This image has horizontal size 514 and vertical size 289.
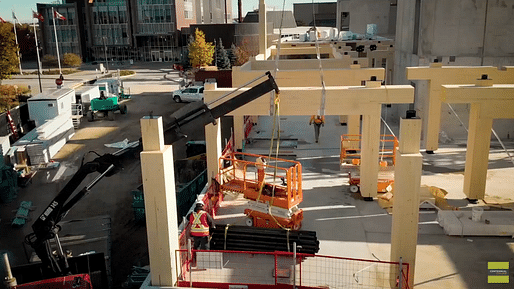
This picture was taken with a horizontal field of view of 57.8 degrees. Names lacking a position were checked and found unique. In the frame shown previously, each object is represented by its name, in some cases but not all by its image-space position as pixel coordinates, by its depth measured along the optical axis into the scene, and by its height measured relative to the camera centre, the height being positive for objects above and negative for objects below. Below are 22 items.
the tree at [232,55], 64.69 -2.54
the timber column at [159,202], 9.30 -3.31
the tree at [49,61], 76.19 -3.37
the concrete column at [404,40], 25.76 -0.39
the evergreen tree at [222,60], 61.06 -2.99
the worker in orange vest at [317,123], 23.03 -4.28
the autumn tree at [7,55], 40.47 -1.22
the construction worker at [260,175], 13.19 -3.85
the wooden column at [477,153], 14.50 -3.76
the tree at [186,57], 66.29 -3.07
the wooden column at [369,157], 14.73 -3.88
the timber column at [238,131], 21.19 -4.26
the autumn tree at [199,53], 61.53 -2.06
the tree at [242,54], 62.72 -2.38
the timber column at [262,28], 33.09 +0.54
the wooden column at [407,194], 9.37 -3.22
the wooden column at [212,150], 15.44 -3.66
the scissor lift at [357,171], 15.71 -4.71
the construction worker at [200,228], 11.27 -4.52
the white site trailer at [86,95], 35.88 -4.30
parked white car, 41.03 -4.95
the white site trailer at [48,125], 23.62 -4.91
